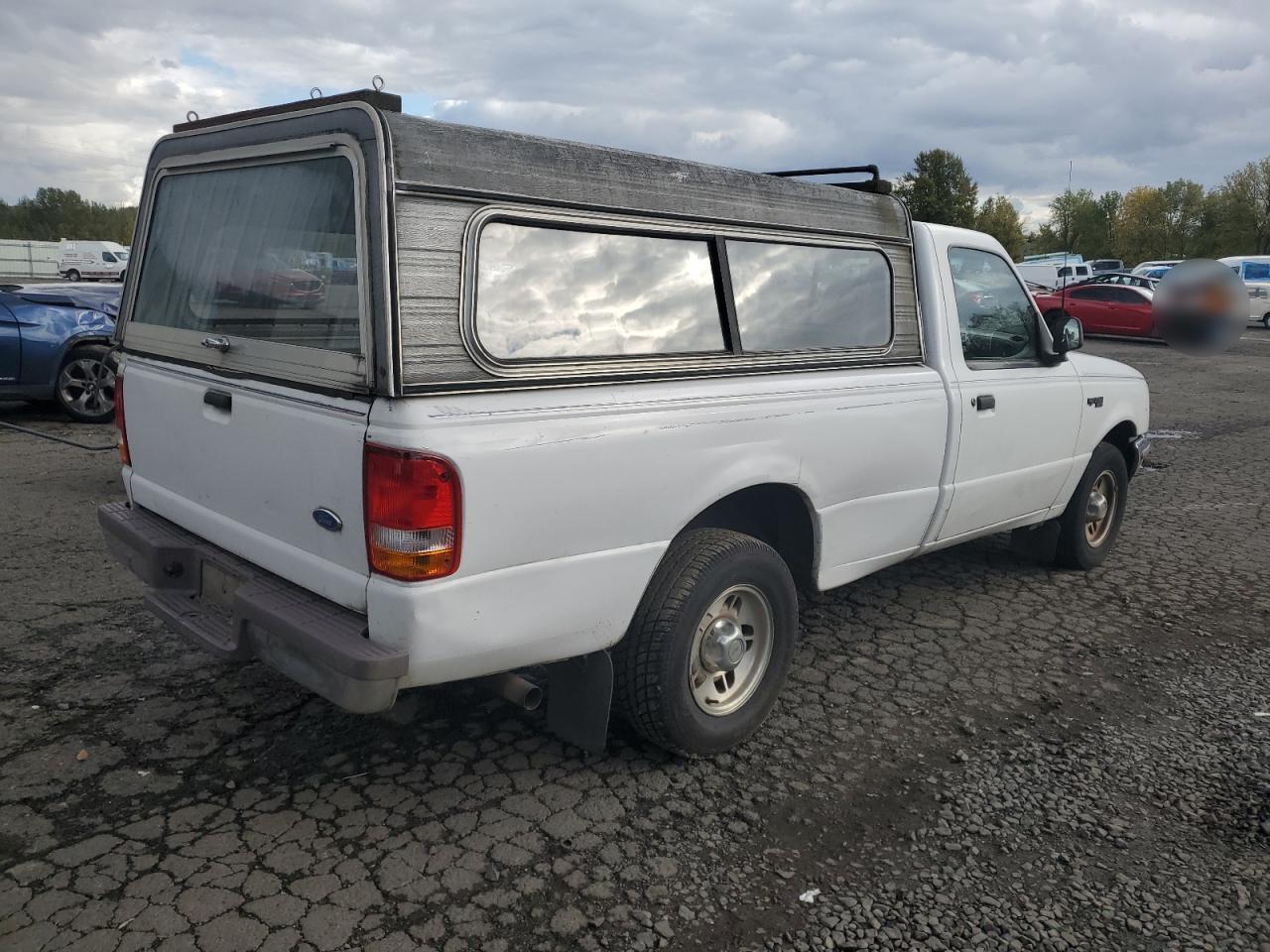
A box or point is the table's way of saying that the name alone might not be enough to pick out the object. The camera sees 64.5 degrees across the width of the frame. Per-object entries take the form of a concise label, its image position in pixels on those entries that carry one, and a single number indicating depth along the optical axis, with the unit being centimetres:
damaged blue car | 905
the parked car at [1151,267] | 3145
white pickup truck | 269
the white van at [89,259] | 4716
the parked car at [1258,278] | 2719
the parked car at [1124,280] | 2318
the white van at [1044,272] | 3080
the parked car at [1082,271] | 4077
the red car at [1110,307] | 2238
